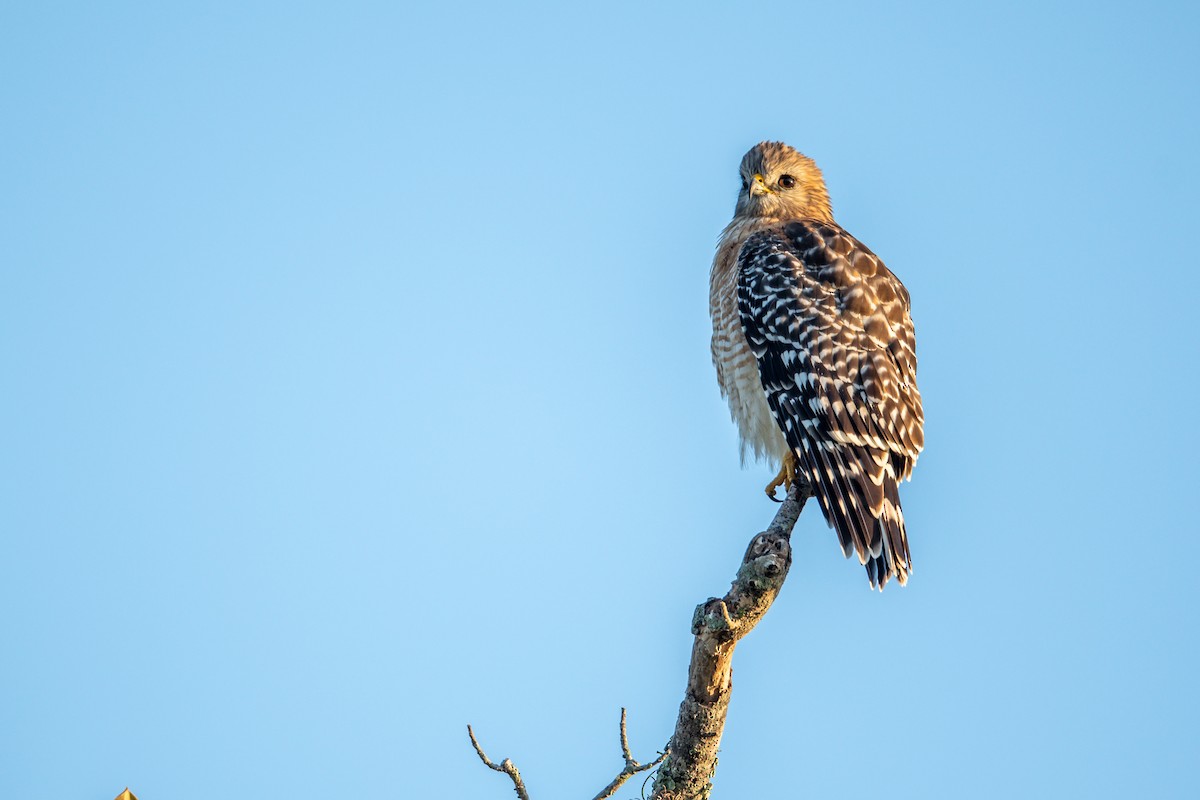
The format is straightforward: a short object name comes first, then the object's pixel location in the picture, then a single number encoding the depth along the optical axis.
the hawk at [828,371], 14.87
